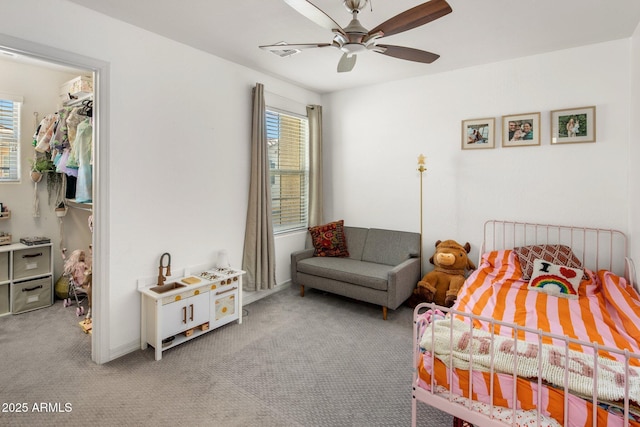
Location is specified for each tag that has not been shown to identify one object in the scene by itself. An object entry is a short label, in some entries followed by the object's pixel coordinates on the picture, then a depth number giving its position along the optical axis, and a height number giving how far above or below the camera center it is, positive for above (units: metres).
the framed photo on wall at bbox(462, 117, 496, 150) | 3.52 +0.81
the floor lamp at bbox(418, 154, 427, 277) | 3.80 +0.52
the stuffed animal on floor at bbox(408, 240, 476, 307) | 3.47 -0.71
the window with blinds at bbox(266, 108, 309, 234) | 4.16 +0.52
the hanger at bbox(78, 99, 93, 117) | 3.04 +0.93
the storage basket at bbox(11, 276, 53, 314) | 3.37 -0.92
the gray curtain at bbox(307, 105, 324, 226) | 4.51 +0.63
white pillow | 2.65 -0.59
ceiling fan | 1.71 +1.04
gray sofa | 3.34 -0.67
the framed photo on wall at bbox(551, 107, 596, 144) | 3.04 +0.78
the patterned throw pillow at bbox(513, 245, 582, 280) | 2.98 -0.44
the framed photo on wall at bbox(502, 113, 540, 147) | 3.29 +0.80
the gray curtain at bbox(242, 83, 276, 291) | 3.60 -0.02
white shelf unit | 3.32 -0.73
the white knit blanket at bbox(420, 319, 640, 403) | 1.33 -0.69
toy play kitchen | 2.64 -0.83
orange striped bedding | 1.38 -0.72
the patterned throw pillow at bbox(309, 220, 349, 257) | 4.19 -0.42
